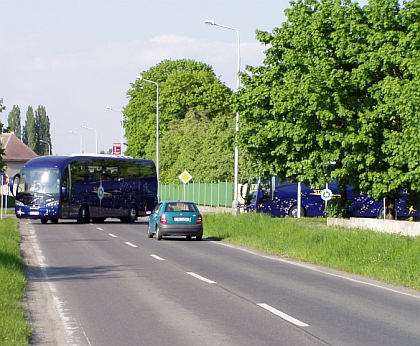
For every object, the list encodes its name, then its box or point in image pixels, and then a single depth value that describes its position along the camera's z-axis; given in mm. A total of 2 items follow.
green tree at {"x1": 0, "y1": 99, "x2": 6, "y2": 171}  74012
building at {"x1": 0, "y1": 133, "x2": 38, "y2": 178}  131625
